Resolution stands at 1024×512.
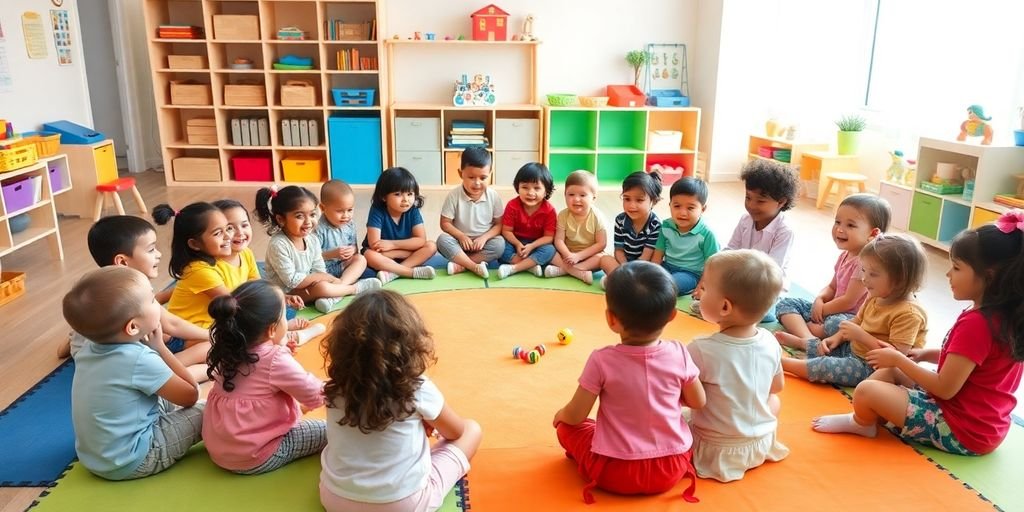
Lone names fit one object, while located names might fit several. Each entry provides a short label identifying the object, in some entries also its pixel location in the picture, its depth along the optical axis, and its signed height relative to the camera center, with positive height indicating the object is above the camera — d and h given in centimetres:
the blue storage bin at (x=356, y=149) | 705 -62
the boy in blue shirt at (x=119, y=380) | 199 -81
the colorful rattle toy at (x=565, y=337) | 320 -108
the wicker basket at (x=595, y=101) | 720 -16
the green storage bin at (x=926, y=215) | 506 -88
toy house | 709 +57
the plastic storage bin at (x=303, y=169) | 718 -83
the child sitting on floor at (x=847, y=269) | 306 -76
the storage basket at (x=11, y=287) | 379 -106
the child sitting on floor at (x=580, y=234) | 407 -84
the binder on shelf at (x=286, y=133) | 712 -48
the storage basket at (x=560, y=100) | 719 -15
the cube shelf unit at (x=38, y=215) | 421 -81
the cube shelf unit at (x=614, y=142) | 738 -57
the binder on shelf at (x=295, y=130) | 711 -45
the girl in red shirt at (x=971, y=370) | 214 -85
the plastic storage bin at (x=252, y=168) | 718 -82
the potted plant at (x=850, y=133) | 638 -40
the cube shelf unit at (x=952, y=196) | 466 -73
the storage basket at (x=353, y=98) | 707 -14
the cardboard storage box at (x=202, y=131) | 713 -46
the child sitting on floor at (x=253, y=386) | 199 -83
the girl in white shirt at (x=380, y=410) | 176 -79
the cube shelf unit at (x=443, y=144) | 707 -57
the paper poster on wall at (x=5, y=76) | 518 +4
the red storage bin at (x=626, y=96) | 721 -11
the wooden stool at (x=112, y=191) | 554 -81
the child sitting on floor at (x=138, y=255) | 269 -63
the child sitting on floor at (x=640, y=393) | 192 -81
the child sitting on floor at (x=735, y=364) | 203 -77
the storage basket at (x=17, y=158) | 420 -44
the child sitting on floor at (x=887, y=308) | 253 -77
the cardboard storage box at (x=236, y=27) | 679 +51
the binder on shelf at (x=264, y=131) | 712 -46
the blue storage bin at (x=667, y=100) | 737 -15
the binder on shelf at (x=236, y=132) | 710 -47
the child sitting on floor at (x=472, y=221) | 418 -79
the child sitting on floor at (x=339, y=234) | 384 -80
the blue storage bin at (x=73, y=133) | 555 -39
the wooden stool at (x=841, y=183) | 607 -82
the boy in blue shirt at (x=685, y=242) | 367 -80
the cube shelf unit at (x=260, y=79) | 690 +4
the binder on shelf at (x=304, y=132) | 713 -46
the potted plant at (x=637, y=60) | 735 +25
